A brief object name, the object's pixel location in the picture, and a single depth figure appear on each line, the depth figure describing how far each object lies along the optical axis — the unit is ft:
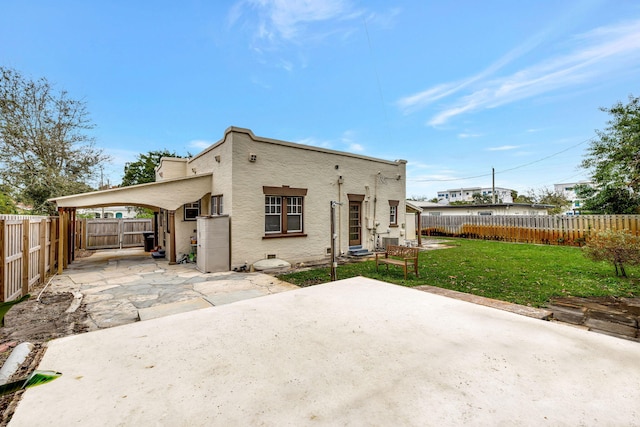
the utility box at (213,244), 27.86
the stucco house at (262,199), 29.53
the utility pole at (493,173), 118.38
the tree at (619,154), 41.34
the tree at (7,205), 38.01
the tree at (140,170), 71.00
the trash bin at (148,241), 45.09
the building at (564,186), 194.35
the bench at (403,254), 24.54
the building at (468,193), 193.68
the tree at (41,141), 42.24
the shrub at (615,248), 21.95
